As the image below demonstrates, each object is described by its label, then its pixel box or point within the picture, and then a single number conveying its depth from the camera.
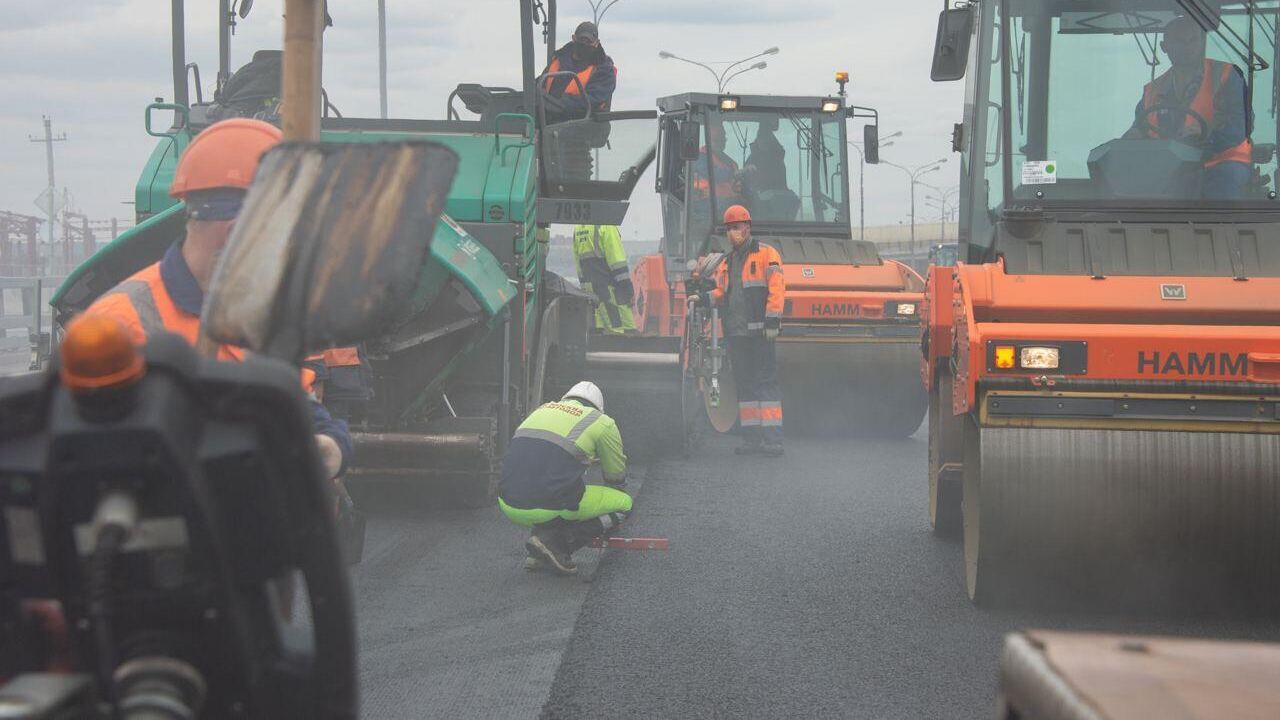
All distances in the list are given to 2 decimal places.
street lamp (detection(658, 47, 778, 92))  41.47
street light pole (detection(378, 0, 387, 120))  8.65
